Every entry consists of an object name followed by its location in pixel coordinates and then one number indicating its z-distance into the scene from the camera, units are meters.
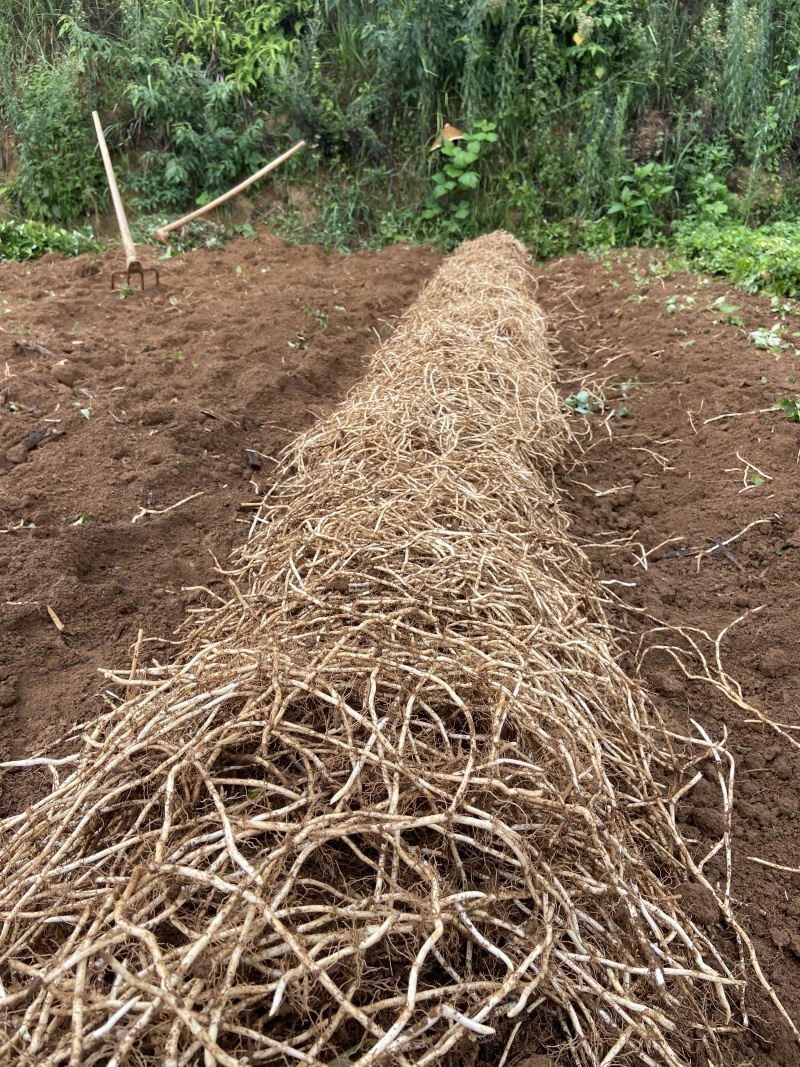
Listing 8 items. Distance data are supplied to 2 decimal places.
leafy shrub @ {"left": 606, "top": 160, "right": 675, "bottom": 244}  7.01
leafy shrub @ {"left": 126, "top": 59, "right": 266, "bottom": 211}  7.26
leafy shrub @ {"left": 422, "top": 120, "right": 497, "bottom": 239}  7.24
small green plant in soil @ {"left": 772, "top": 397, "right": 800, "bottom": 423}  3.16
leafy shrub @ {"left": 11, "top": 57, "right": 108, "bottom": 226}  7.26
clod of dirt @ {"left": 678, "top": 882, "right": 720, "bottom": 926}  1.39
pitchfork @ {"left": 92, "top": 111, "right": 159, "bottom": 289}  4.79
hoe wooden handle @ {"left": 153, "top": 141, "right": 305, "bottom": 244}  5.43
